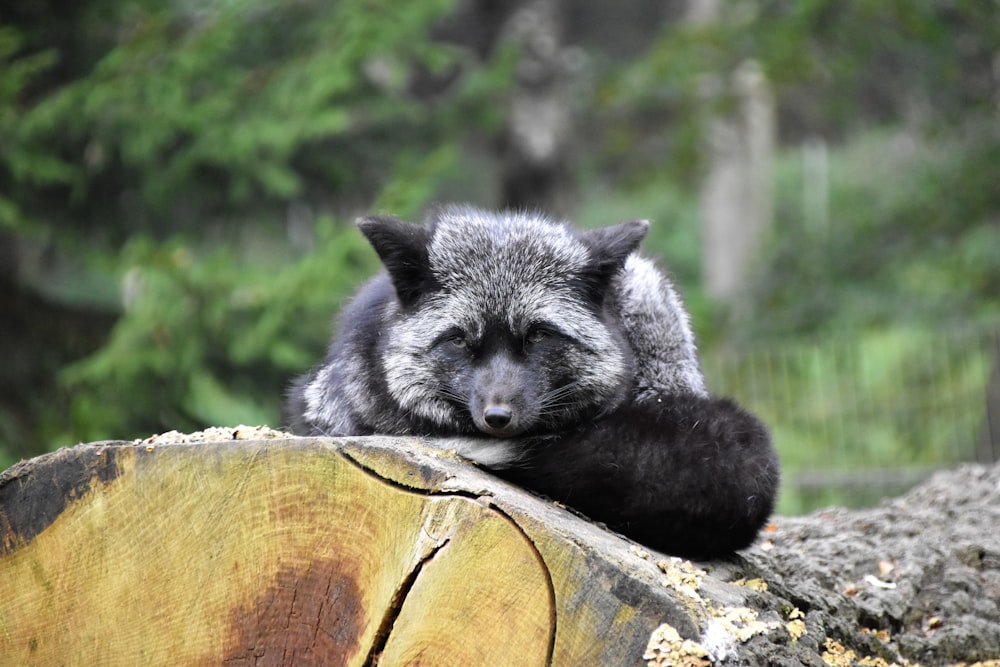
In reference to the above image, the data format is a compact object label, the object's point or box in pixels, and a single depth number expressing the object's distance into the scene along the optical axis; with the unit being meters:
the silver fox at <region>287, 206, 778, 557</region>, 7.14
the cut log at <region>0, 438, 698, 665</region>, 5.64
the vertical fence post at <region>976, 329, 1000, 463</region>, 18.77
